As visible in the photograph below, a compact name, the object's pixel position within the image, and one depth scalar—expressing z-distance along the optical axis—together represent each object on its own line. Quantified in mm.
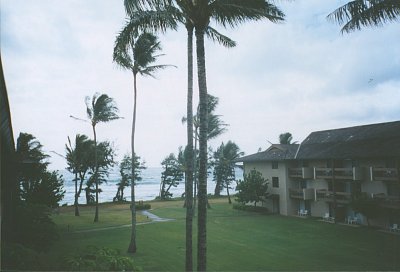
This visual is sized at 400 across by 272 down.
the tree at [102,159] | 42906
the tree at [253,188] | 38500
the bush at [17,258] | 7010
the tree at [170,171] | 63594
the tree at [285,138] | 55594
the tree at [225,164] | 52969
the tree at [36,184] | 19641
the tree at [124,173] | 57344
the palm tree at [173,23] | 10720
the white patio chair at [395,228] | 26469
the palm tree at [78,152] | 39938
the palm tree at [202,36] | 9594
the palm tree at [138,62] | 19953
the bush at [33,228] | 12750
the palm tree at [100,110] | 32438
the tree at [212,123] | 39875
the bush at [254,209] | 40188
